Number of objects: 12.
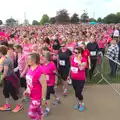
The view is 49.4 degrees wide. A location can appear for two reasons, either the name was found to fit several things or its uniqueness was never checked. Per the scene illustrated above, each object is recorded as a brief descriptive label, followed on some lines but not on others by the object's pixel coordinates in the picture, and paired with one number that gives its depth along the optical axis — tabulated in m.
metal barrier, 4.11
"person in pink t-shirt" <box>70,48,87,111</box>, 2.93
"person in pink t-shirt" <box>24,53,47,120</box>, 2.25
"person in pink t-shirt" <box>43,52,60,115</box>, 2.89
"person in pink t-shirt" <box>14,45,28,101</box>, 3.27
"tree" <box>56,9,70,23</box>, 46.15
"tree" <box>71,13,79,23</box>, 47.34
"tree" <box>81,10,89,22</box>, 50.44
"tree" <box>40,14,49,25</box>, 54.19
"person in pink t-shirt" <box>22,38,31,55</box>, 4.22
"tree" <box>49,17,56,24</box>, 48.06
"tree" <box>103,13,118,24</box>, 43.40
